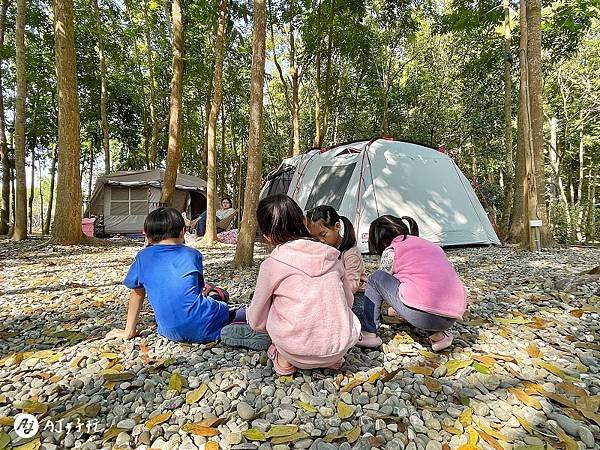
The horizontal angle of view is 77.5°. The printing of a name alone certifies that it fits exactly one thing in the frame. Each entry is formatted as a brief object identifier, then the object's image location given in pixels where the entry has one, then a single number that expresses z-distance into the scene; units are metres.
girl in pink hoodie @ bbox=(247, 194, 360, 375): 1.74
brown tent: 13.23
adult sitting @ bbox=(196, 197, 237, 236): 9.39
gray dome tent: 6.41
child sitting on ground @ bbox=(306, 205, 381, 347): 2.54
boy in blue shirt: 2.20
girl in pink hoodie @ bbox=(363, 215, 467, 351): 2.13
